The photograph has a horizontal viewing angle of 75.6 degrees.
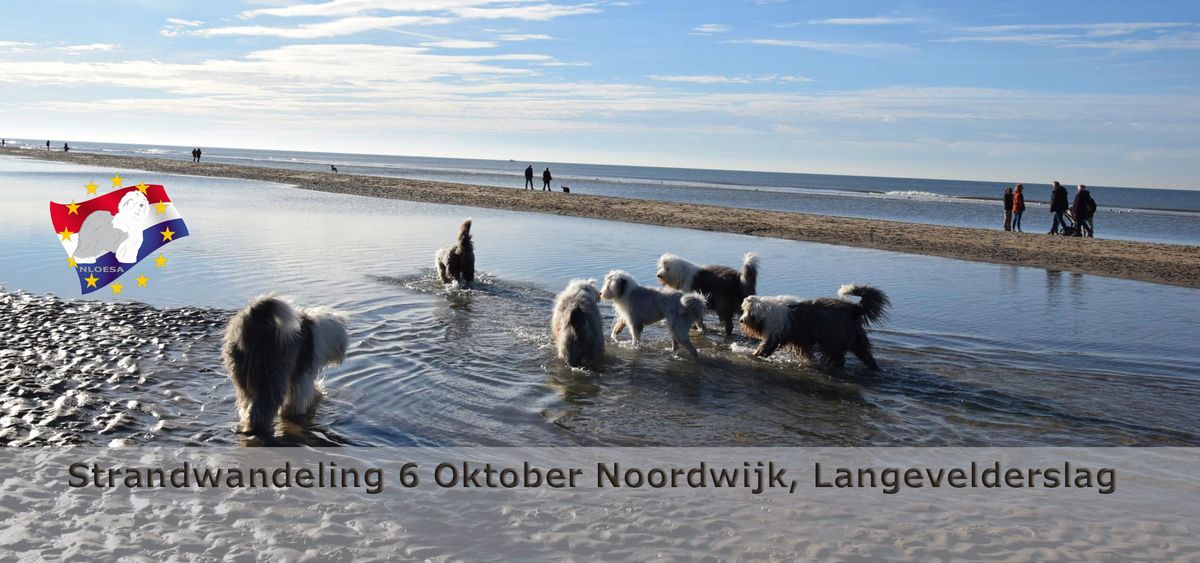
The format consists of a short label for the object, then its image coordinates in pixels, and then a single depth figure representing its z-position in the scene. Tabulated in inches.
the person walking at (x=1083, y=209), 1061.7
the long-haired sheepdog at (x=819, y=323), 364.2
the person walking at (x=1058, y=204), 1071.0
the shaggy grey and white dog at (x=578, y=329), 344.2
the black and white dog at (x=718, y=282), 442.0
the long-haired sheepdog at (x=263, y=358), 245.1
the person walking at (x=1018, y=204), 1133.1
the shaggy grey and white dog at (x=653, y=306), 383.9
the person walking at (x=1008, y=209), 1211.6
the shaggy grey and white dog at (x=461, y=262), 536.1
